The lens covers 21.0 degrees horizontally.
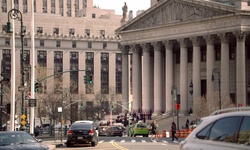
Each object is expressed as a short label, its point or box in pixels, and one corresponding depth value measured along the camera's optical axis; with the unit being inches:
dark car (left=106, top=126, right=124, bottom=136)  2824.8
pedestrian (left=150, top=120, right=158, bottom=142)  2002.7
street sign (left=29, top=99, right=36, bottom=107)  1670.8
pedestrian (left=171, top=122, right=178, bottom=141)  1978.3
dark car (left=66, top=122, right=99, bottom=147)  1569.9
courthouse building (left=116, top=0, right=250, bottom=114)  3233.3
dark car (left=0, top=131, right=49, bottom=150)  765.3
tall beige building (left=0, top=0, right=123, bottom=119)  5260.8
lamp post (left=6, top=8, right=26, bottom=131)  1569.9
